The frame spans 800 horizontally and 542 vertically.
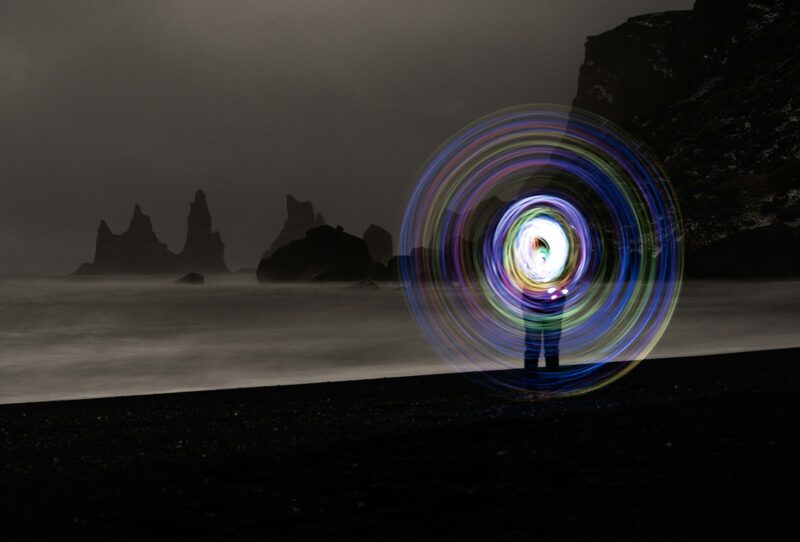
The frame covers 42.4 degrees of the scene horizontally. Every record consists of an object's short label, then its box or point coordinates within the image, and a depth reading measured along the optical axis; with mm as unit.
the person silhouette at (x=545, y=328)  23078
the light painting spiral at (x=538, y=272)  22594
